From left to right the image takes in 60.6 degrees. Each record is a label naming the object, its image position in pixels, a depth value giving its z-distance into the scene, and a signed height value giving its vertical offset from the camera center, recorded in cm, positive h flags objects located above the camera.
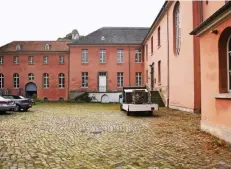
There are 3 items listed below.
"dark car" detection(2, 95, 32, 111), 1475 -124
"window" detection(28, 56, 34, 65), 3120 +420
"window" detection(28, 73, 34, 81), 3105 +158
